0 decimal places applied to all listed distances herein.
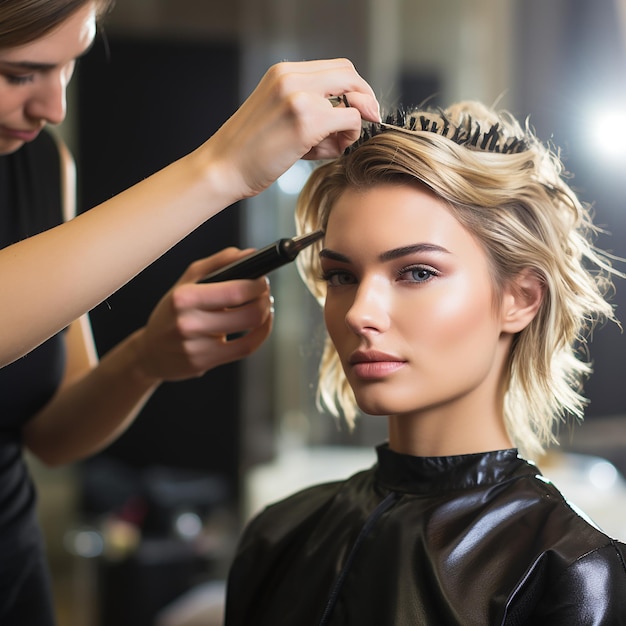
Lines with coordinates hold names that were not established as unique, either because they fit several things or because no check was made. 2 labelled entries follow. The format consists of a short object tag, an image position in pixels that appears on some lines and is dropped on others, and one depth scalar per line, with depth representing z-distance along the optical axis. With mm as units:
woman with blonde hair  962
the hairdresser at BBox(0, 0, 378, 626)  820
